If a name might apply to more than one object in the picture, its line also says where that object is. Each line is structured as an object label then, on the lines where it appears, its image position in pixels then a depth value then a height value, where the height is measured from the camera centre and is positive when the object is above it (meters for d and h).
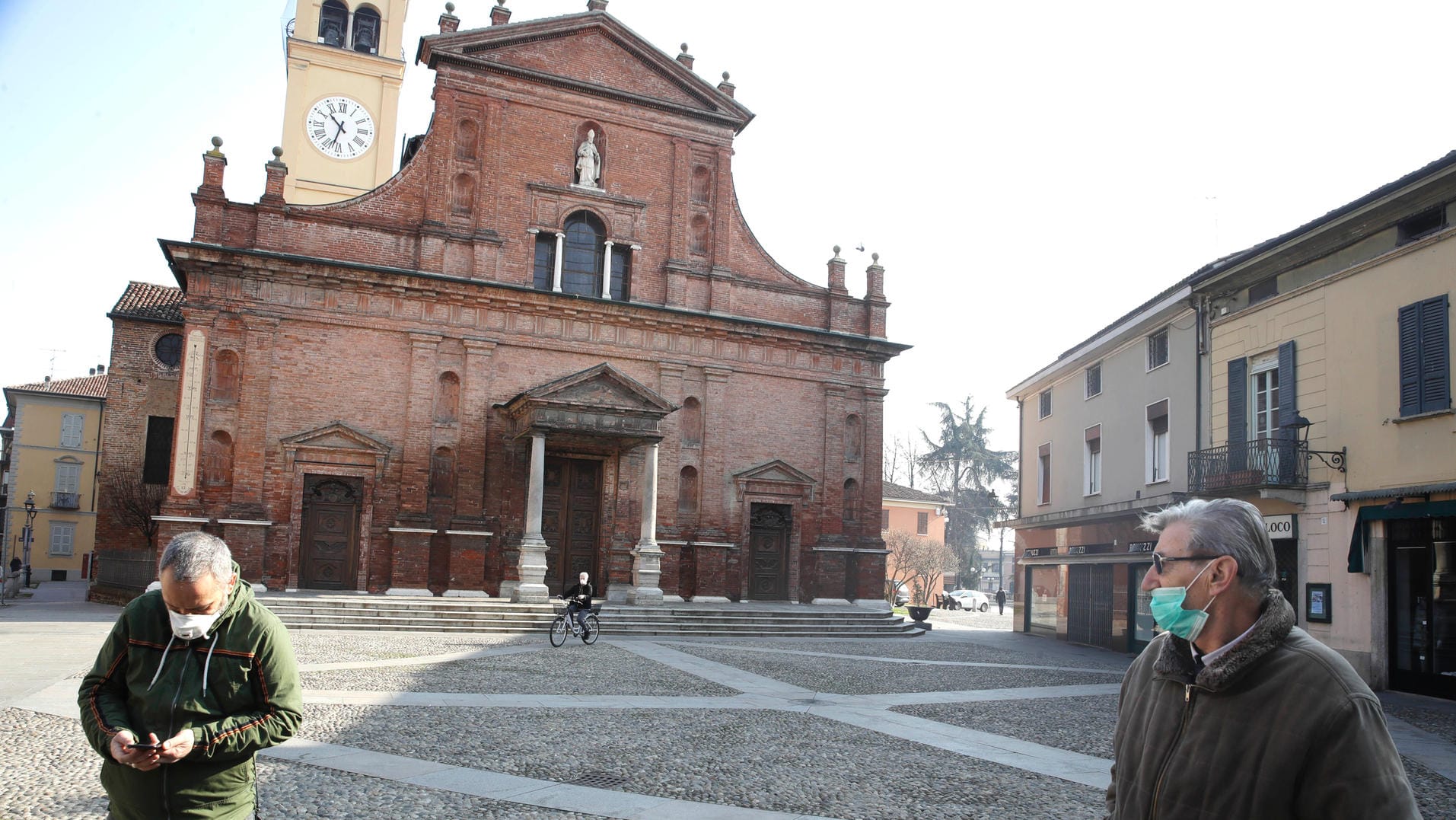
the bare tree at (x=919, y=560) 48.59 -1.70
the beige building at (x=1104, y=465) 21.05 +1.51
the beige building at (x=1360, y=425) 14.51 +1.76
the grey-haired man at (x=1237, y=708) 2.55 -0.45
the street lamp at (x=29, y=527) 33.41 -1.34
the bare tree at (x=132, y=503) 27.67 -0.35
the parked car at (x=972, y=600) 50.50 -3.62
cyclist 18.97 -1.72
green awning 14.13 +0.41
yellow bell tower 34.66 +13.35
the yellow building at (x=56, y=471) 51.25 +0.75
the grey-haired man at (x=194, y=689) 3.54 -0.68
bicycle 18.91 -2.19
